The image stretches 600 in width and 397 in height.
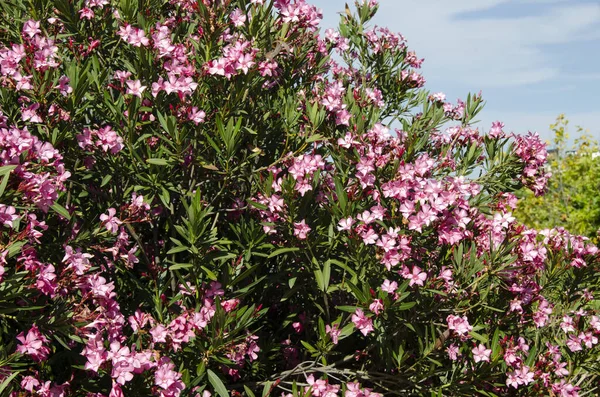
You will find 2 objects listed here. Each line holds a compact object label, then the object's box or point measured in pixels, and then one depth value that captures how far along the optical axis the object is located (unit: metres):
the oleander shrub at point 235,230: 3.03
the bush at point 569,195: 10.61
